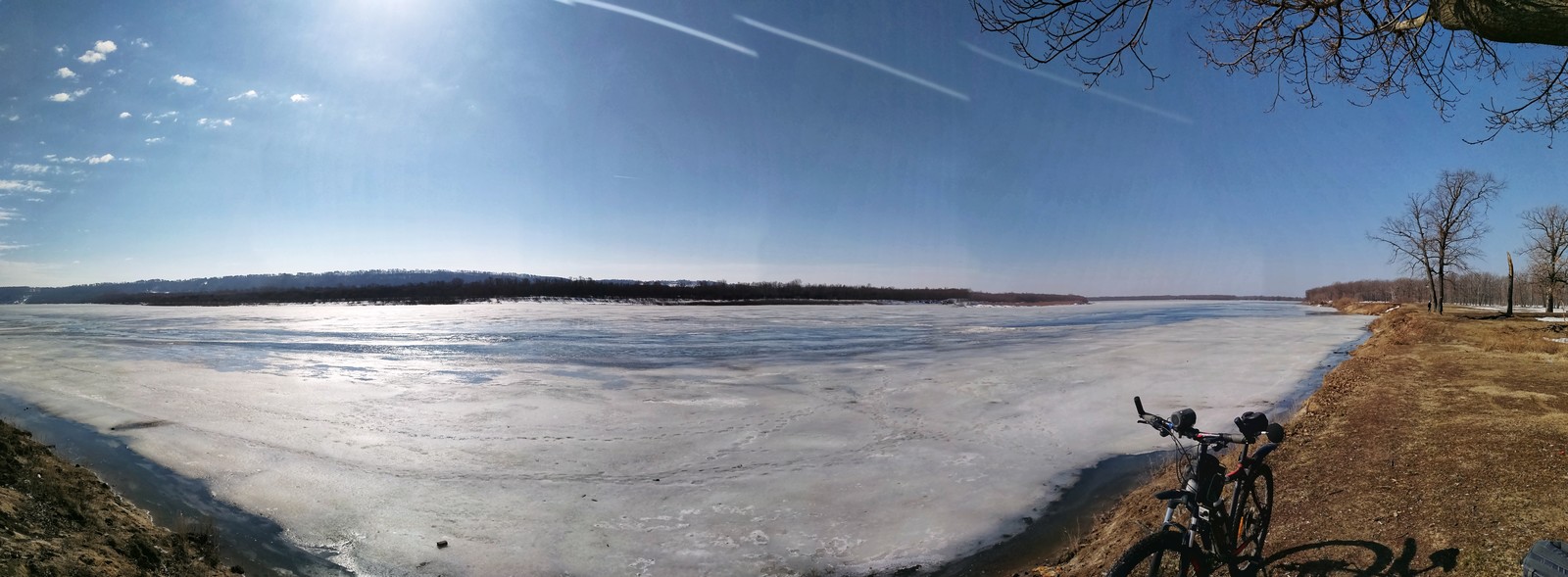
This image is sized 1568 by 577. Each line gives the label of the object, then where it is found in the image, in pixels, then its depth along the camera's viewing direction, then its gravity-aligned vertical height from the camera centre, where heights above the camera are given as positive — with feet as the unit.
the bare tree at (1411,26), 9.93 +6.21
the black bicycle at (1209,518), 8.63 -3.54
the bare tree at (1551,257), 99.81 +7.12
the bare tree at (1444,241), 107.04 +10.39
